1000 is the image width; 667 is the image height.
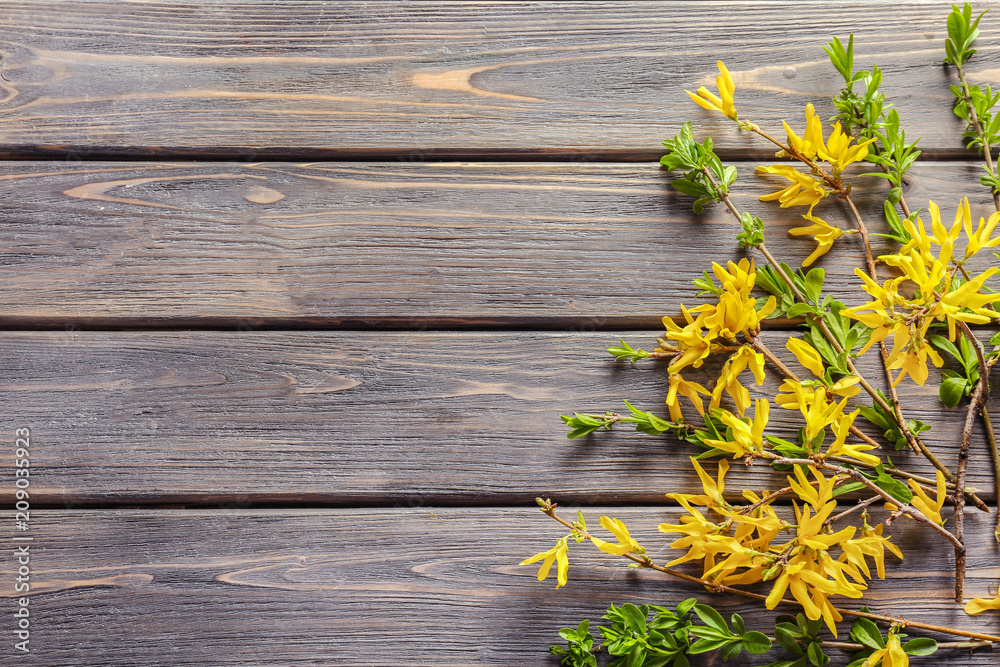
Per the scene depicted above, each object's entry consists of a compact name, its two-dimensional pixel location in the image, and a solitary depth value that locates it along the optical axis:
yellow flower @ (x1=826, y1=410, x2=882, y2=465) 0.55
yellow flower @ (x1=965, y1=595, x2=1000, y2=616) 0.62
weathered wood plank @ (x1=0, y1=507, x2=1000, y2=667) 0.63
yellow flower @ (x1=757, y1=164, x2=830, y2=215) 0.65
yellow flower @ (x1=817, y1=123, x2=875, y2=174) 0.62
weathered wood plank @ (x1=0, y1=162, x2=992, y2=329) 0.67
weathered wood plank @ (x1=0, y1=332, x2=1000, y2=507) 0.65
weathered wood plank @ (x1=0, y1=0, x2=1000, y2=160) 0.69
